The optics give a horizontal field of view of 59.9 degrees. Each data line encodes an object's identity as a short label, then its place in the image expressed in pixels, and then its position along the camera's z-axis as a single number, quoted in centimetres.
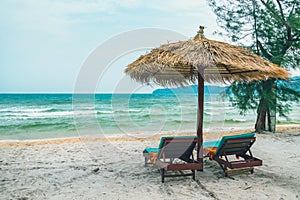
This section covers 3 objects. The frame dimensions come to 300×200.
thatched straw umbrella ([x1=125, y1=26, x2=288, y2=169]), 341
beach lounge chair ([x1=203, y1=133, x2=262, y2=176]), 369
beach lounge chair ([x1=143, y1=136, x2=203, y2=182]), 349
